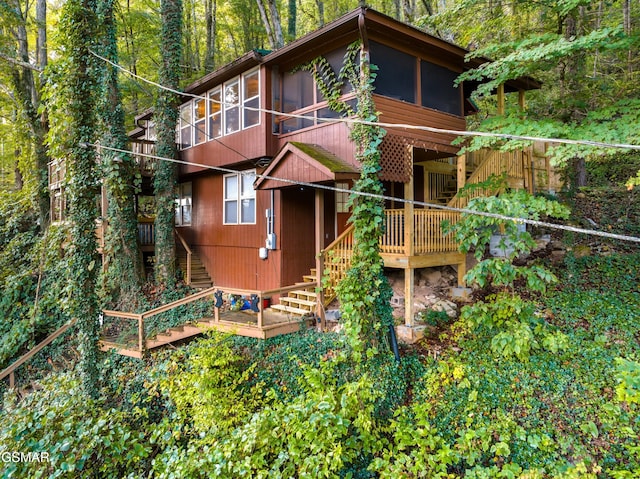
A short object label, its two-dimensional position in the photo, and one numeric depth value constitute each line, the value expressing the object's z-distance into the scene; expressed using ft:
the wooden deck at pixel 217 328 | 22.88
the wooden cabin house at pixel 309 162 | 23.65
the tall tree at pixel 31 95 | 43.21
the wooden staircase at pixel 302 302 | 25.42
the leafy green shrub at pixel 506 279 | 18.37
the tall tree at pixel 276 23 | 47.96
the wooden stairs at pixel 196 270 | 36.68
